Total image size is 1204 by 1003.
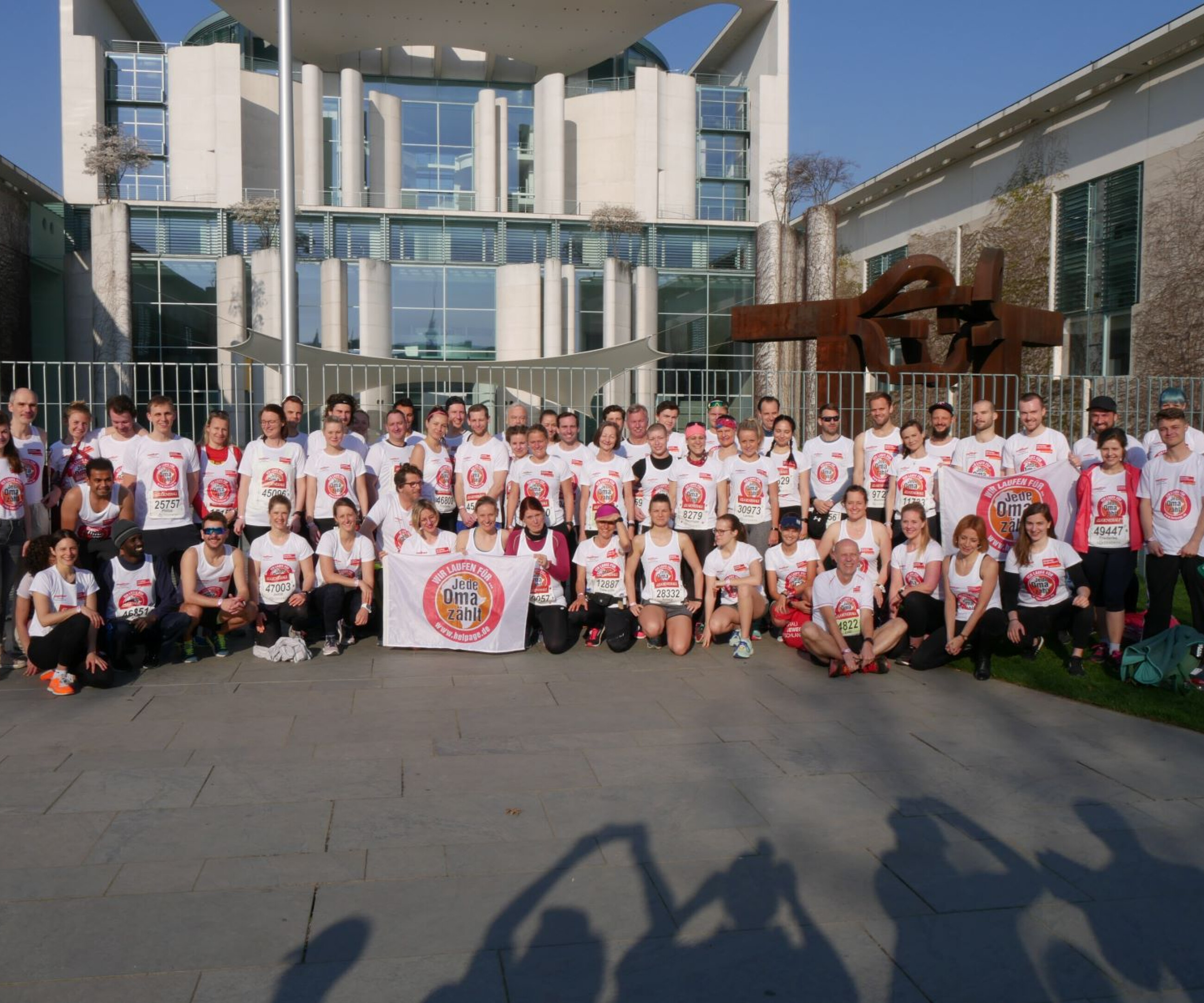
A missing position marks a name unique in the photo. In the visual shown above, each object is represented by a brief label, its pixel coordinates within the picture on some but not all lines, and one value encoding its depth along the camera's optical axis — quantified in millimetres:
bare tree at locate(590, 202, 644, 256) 34969
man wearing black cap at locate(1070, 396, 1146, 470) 8539
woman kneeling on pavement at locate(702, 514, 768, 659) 8711
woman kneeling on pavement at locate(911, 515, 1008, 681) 7746
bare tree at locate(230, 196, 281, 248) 33562
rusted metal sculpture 11891
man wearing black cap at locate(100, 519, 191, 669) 7688
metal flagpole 13508
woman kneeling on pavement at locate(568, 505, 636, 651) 8742
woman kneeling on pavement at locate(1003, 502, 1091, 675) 7828
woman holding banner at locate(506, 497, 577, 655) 8633
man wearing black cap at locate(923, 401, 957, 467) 9086
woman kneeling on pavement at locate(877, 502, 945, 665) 8203
